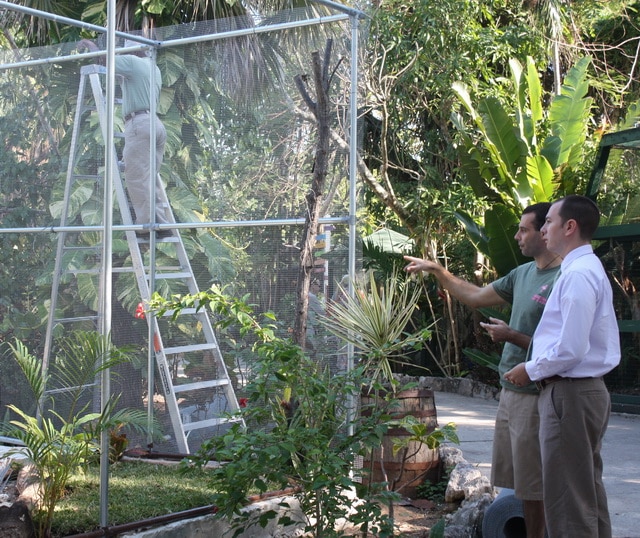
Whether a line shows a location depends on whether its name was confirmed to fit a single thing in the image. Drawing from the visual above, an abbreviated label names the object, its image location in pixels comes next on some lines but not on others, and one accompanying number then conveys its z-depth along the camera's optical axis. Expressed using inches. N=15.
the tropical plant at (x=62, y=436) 159.2
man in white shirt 131.6
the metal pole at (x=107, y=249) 157.9
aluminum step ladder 237.6
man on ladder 242.5
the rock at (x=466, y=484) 204.5
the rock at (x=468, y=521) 176.7
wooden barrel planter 224.2
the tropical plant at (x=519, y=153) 343.3
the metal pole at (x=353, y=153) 199.0
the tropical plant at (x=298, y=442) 142.8
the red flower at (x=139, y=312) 231.7
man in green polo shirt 148.1
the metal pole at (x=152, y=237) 238.5
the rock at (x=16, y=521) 149.2
